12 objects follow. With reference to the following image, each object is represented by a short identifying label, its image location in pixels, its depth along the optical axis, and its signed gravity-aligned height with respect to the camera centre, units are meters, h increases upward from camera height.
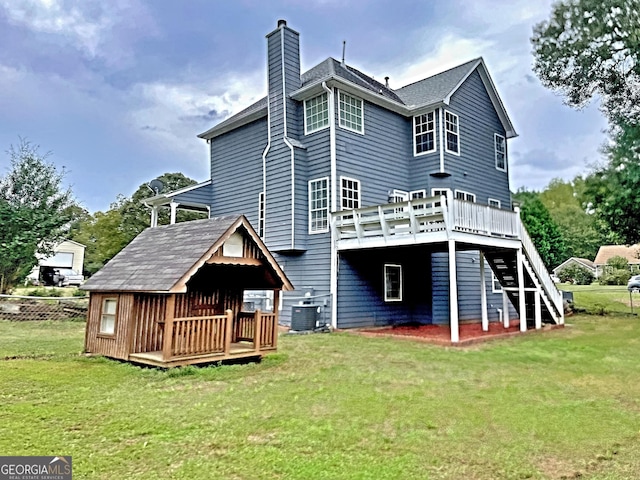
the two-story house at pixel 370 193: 12.96 +3.70
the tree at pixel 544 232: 27.00 +4.25
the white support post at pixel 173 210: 16.23 +3.20
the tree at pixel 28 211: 15.99 +3.21
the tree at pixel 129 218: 25.09 +4.56
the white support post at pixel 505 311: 14.33 -0.31
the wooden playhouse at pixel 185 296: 7.06 +0.02
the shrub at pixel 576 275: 42.82 +2.61
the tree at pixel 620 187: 15.32 +4.20
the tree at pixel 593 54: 15.71 +9.39
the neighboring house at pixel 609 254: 53.94 +6.06
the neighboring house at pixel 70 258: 41.16 +3.68
